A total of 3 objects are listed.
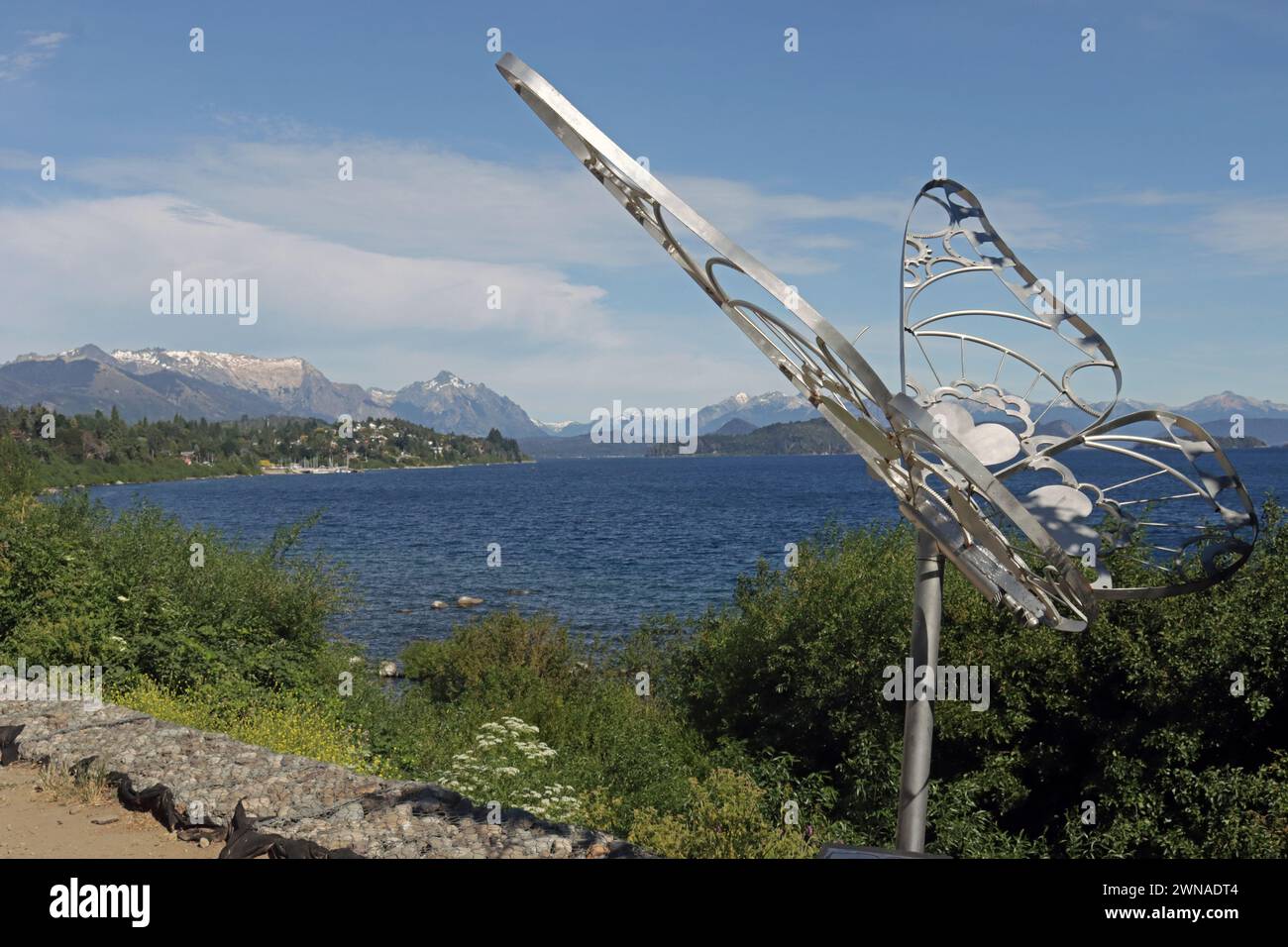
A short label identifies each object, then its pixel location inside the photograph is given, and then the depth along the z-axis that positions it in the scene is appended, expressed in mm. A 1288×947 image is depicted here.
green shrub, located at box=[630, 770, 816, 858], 6660
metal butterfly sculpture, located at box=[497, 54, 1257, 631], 3627
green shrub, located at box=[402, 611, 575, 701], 16072
